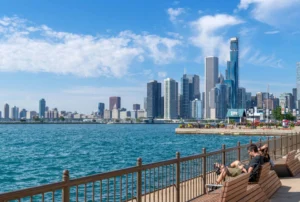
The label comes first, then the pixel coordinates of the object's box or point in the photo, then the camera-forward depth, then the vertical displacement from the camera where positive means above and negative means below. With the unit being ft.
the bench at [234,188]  15.62 -4.31
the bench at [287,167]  31.88 -6.21
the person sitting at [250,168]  22.31 -4.69
